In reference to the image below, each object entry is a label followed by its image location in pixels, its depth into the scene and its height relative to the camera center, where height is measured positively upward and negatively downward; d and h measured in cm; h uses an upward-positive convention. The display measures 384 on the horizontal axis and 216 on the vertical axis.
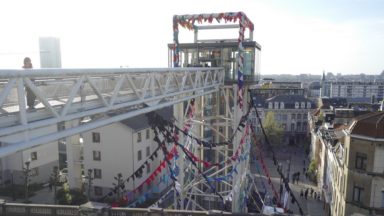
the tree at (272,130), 4806 -841
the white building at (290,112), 5603 -660
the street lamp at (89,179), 2721 -909
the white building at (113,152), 2883 -719
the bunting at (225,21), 1636 +265
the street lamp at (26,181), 2537 -851
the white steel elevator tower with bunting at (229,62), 1686 +64
